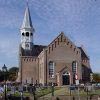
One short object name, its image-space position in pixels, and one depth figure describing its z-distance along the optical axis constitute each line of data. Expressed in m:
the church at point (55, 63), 33.67
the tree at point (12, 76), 47.58
